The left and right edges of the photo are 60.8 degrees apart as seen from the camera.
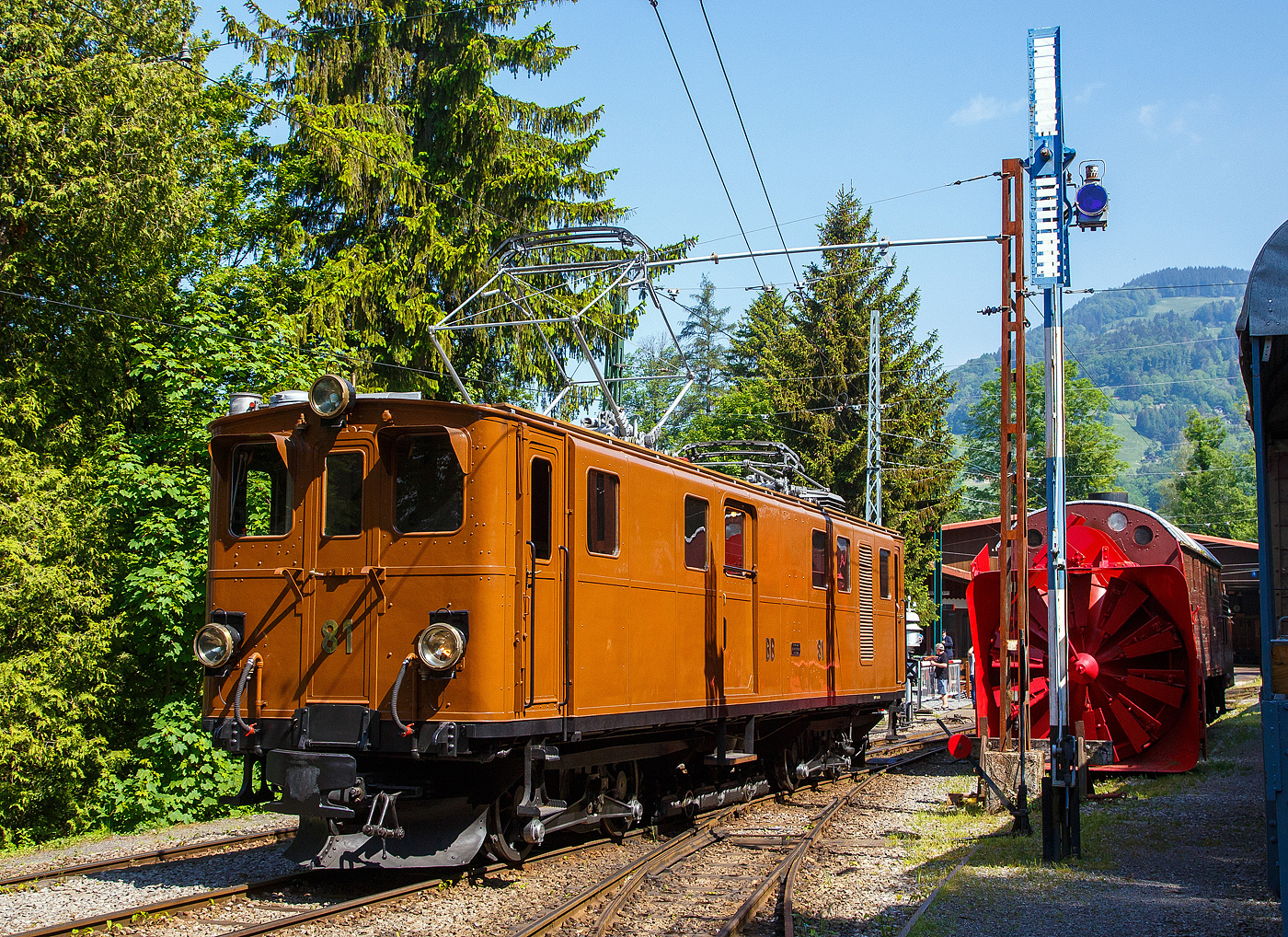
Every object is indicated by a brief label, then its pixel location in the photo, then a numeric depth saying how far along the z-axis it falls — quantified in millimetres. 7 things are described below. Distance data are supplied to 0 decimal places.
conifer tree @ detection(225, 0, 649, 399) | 19469
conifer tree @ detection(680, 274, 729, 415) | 61000
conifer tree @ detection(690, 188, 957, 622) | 34500
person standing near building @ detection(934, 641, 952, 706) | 31094
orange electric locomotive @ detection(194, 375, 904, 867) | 7520
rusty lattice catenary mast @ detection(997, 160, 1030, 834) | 11305
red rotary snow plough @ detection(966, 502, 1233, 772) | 13125
